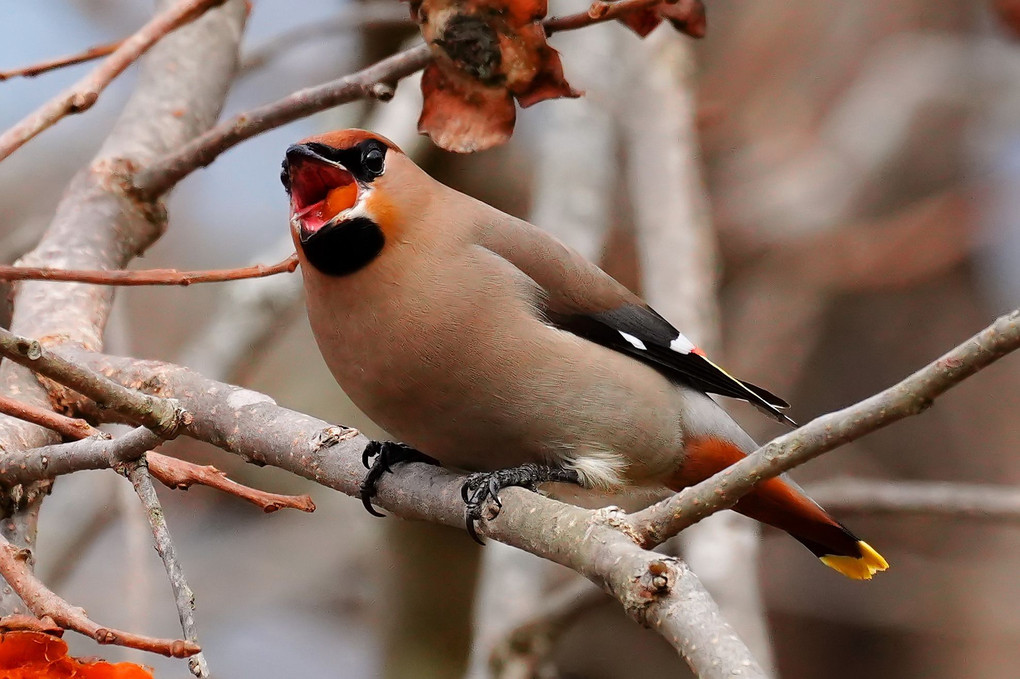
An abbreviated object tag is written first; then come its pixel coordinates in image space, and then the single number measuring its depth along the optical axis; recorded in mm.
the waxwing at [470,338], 3724
